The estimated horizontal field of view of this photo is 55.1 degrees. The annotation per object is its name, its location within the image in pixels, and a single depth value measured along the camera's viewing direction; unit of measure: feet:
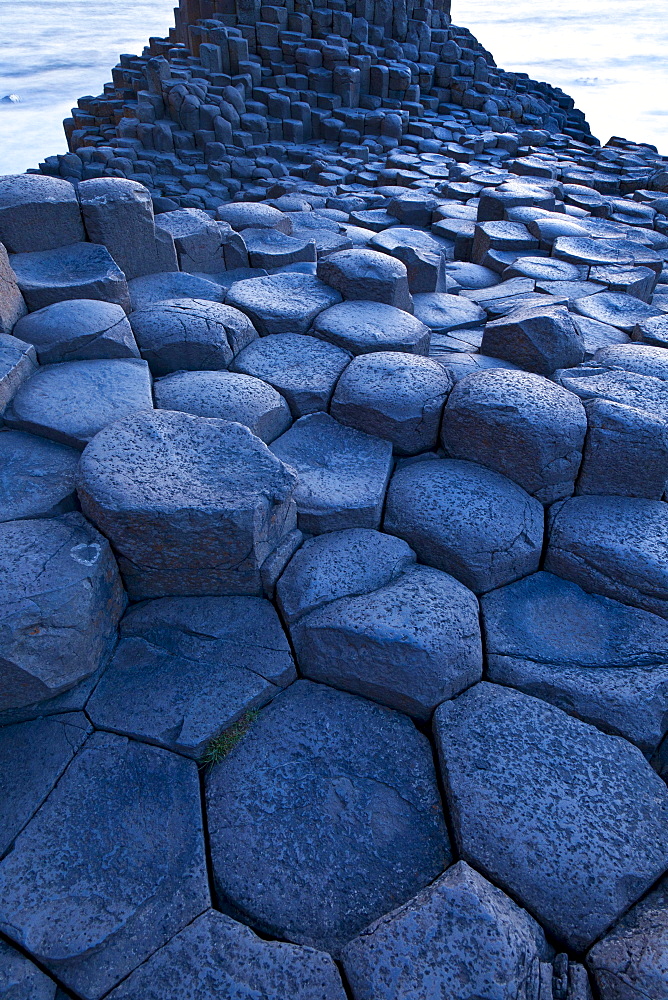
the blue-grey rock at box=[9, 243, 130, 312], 8.93
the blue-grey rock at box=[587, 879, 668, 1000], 4.25
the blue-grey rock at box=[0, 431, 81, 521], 6.40
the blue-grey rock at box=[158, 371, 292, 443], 7.81
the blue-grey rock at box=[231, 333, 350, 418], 8.46
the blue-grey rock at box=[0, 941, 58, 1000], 4.40
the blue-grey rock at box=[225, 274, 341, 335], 9.64
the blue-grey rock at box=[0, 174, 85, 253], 9.34
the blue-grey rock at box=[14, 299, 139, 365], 8.20
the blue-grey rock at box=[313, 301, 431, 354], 9.13
